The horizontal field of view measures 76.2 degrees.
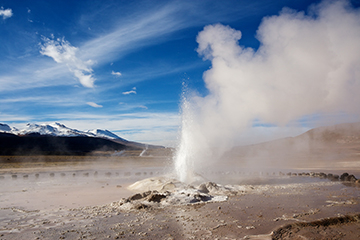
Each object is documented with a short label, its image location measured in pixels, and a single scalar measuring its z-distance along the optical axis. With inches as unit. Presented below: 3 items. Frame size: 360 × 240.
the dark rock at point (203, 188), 439.7
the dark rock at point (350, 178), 621.6
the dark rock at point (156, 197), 351.7
